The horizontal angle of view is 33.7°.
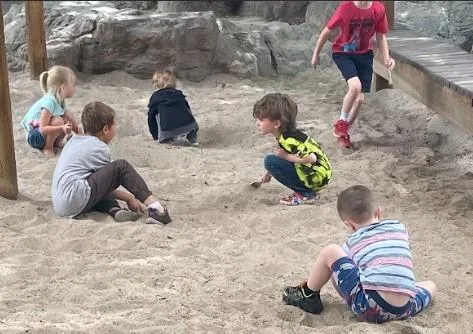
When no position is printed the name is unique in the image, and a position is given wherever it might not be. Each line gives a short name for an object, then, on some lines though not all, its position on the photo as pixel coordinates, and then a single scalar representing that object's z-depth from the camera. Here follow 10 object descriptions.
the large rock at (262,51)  8.01
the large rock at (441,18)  7.16
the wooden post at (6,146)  4.29
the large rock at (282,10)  10.20
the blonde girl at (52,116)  5.17
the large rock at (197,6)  10.55
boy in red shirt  5.36
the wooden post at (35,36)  7.21
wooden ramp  4.42
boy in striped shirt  2.77
